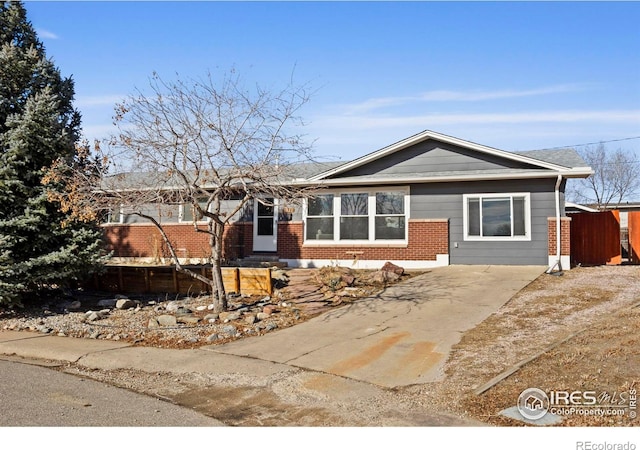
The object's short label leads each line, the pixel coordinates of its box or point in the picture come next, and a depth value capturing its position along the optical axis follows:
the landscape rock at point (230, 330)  9.75
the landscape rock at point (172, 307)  12.18
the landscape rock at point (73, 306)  12.97
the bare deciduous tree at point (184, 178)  10.70
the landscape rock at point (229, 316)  10.83
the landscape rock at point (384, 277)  14.20
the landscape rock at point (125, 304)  12.89
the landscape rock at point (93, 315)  11.47
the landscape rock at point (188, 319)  10.67
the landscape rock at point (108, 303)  13.33
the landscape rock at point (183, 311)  11.60
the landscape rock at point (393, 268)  15.10
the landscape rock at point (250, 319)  10.51
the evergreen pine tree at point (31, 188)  11.62
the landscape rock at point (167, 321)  10.59
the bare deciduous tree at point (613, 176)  43.84
